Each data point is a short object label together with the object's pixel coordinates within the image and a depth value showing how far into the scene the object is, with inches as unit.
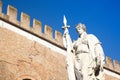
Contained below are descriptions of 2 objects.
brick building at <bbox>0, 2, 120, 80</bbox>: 443.5
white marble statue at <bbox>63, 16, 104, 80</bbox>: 160.7
